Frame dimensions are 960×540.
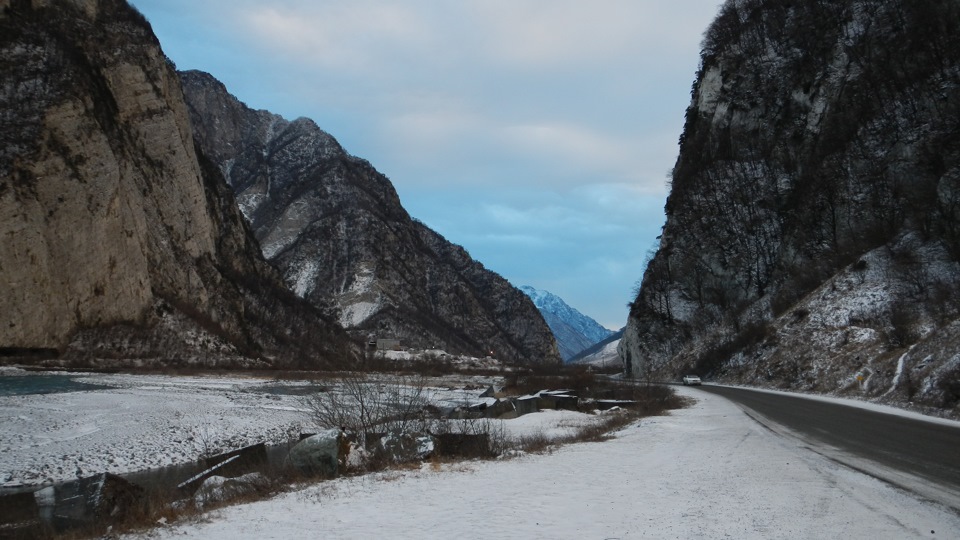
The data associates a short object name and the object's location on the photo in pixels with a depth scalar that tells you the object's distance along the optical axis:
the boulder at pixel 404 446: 15.81
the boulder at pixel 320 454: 14.42
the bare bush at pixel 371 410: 17.84
